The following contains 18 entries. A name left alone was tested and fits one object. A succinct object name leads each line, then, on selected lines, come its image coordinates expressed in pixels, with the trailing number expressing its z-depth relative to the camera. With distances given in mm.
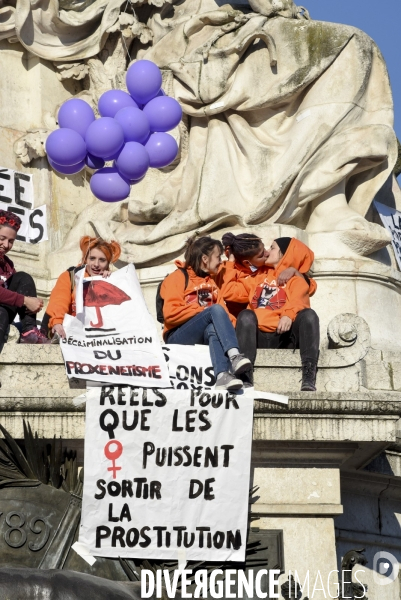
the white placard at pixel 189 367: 13648
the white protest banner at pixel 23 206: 17594
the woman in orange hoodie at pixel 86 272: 14273
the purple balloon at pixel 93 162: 15648
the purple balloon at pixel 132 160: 15453
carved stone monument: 16469
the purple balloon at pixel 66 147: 15391
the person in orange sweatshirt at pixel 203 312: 13508
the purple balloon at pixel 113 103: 15766
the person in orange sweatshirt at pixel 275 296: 14008
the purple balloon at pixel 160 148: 15773
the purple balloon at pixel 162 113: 15797
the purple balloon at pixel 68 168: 15641
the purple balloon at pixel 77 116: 15609
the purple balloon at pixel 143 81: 15867
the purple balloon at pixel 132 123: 15500
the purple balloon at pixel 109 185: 15664
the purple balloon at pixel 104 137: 15266
